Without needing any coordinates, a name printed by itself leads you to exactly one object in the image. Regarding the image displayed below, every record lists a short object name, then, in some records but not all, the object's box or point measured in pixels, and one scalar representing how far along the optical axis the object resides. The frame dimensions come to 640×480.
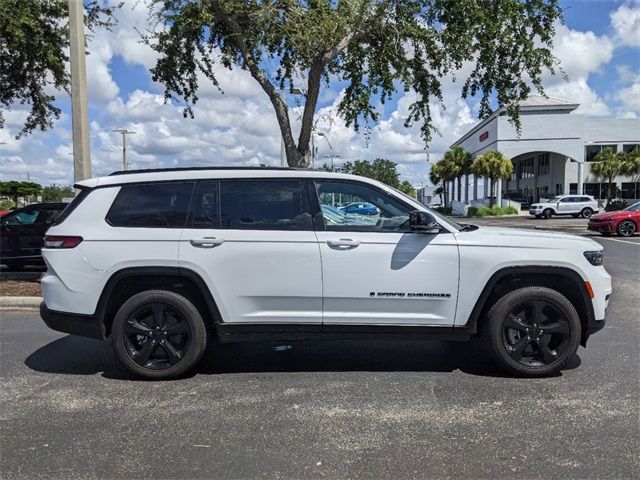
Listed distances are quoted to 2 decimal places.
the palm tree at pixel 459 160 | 60.09
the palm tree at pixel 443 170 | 60.69
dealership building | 50.53
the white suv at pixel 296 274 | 4.73
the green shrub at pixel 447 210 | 63.68
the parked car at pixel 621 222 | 20.66
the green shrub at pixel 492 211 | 47.44
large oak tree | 9.27
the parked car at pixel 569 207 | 39.72
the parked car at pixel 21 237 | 11.52
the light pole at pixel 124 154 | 47.97
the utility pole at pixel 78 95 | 9.16
